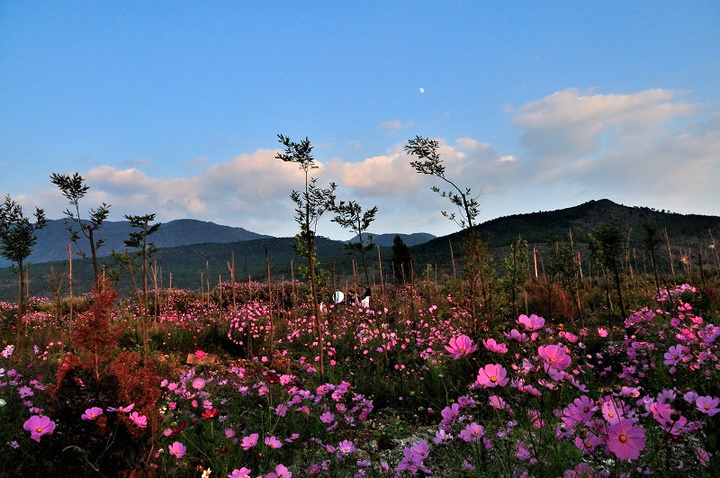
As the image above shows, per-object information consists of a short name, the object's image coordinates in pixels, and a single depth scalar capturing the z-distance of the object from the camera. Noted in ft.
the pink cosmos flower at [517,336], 4.46
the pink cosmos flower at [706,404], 4.77
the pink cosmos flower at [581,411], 4.38
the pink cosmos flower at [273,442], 6.63
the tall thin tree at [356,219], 26.76
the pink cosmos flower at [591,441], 3.98
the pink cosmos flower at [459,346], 4.63
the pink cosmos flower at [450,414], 5.72
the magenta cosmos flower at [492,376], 4.42
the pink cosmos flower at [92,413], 6.73
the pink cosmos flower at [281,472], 5.21
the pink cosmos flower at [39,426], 6.16
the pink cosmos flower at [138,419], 6.85
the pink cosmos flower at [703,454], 4.99
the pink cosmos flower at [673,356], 7.37
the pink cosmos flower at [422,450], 5.19
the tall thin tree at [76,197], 21.32
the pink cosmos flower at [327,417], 8.48
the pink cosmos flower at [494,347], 4.71
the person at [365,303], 36.48
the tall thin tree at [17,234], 27.68
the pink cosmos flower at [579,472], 4.18
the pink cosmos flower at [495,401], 4.73
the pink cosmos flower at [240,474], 5.20
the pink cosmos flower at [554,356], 4.23
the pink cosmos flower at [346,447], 6.91
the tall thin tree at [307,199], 21.88
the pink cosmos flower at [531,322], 4.57
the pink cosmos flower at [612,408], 4.64
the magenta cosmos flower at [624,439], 3.54
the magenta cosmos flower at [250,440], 6.84
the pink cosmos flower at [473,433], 5.10
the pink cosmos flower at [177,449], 6.28
